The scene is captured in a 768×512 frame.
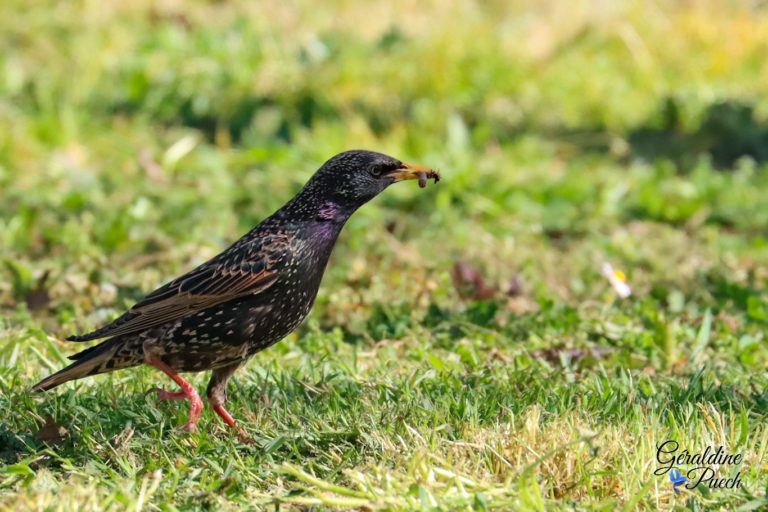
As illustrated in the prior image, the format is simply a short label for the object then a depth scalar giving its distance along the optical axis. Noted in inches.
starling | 370.3
